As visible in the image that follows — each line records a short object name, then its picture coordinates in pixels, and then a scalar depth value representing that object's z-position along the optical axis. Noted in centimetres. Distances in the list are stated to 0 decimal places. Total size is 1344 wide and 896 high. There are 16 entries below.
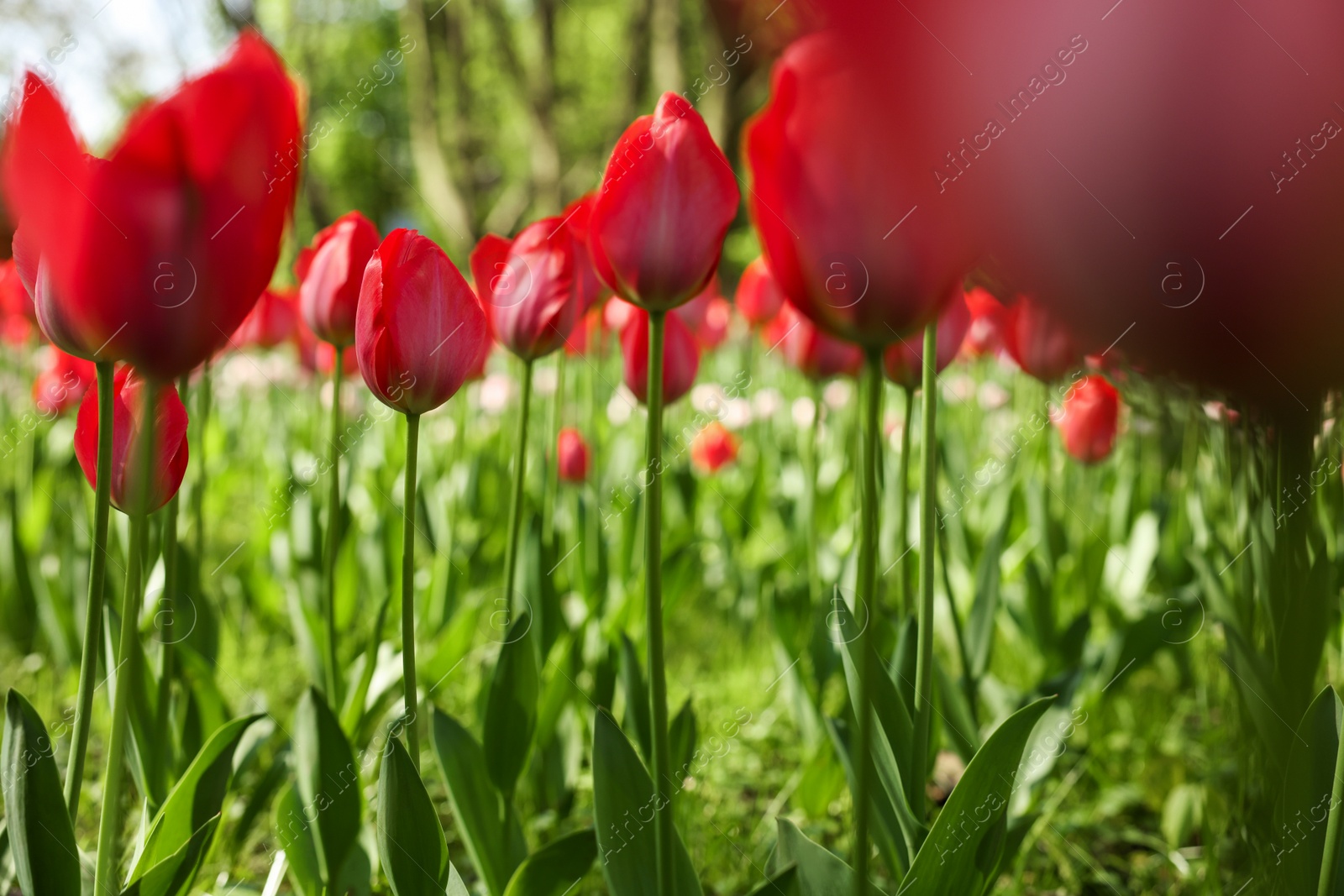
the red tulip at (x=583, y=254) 108
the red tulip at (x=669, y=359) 115
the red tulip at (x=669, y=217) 63
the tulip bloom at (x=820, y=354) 143
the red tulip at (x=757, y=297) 221
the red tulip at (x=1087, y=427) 166
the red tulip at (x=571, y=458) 199
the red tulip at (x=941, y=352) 100
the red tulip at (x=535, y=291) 100
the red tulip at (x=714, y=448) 241
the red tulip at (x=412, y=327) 69
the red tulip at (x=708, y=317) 289
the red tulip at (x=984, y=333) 193
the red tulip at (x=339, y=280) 100
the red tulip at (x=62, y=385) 136
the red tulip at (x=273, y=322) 199
